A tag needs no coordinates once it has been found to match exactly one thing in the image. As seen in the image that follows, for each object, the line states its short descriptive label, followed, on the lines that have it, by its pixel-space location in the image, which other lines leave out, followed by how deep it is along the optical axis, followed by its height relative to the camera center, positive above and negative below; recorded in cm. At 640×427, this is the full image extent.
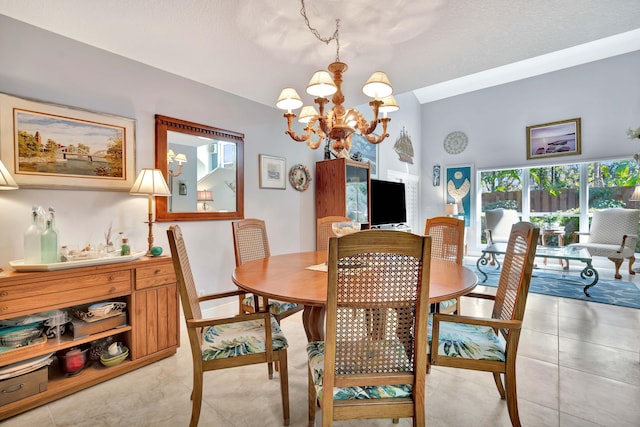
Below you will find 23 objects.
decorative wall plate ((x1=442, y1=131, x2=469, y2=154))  663 +156
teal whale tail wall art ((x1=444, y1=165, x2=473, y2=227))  654 +53
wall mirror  264 +40
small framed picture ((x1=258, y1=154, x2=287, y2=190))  344 +47
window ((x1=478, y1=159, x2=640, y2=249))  515 +40
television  480 +15
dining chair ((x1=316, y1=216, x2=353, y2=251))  287 -19
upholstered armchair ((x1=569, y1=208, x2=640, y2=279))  420 -36
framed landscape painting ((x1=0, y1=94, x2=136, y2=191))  191 +46
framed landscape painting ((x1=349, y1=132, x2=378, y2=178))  480 +102
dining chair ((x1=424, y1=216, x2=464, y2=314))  240 -21
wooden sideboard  163 -60
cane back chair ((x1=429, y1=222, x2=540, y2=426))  132 -63
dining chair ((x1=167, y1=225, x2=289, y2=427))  134 -66
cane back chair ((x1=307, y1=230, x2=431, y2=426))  103 -43
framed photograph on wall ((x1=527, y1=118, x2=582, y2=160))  542 +136
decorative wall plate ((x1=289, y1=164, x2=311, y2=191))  374 +44
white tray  169 -32
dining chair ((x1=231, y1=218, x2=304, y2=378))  208 -34
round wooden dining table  130 -36
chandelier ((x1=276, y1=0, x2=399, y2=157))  189 +76
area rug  351 -102
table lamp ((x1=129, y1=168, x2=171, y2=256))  225 +19
